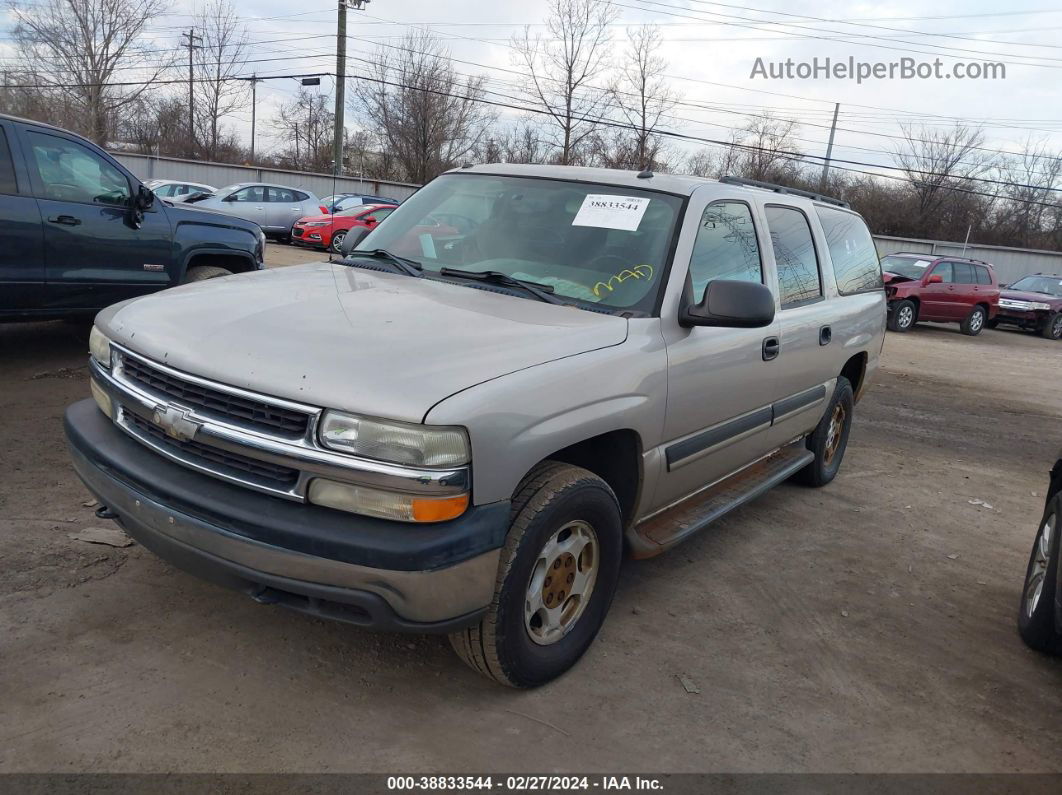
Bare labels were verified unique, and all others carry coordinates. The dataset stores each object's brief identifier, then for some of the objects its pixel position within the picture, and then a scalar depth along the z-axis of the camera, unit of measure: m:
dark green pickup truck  5.57
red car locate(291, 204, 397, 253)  18.80
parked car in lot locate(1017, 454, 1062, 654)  3.33
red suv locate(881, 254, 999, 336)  17.06
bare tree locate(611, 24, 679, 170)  35.34
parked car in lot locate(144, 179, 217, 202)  20.59
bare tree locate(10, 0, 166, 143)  38.94
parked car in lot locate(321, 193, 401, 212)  22.69
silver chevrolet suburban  2.26
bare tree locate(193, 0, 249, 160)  47.50
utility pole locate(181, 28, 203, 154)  46.41
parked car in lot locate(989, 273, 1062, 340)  19.19
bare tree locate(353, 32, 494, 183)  38.88
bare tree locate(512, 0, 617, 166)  34.81
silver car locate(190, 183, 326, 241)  19.45
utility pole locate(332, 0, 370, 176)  27.03
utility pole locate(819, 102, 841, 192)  37.59
